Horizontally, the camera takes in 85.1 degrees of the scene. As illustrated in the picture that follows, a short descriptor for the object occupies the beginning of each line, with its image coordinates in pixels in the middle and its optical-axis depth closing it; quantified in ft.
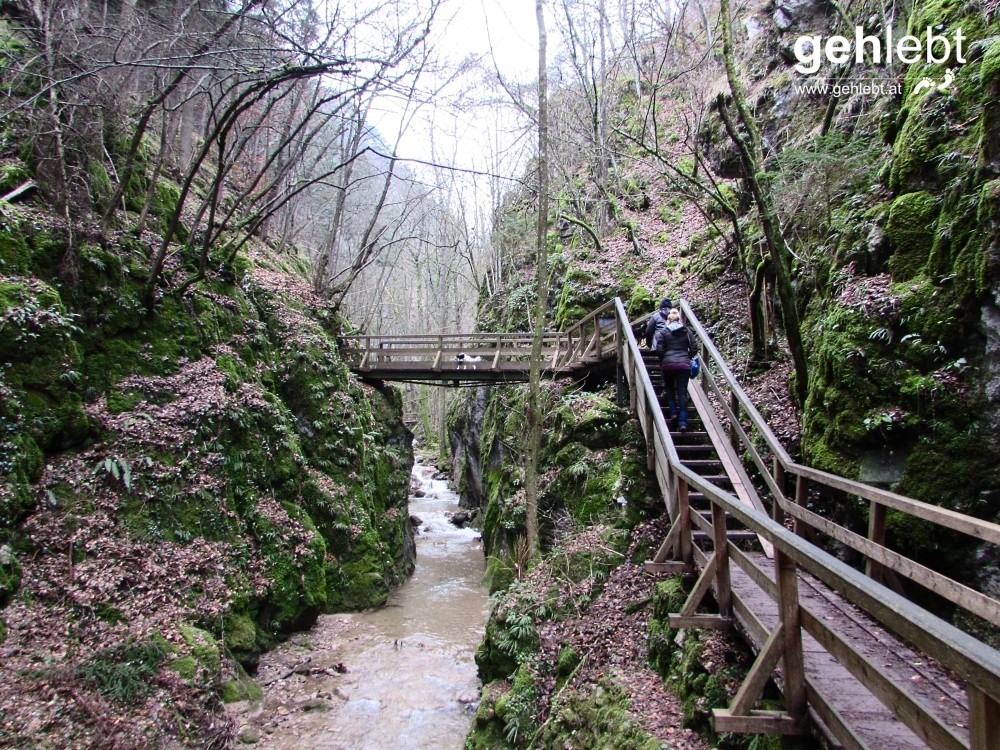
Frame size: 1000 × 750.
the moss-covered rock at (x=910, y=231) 17.57
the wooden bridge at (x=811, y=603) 6.95
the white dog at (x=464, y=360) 54.39
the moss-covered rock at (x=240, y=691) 24.22
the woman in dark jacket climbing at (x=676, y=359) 25.00
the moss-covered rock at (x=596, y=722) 14.34
